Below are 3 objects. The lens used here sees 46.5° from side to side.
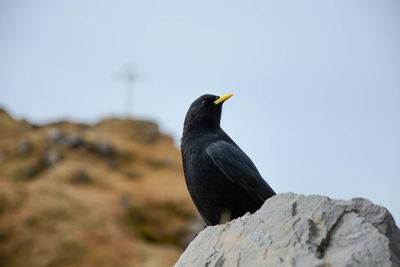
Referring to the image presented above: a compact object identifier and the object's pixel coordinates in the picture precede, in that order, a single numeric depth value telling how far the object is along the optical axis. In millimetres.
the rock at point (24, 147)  28672
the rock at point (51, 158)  27844
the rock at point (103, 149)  29812
